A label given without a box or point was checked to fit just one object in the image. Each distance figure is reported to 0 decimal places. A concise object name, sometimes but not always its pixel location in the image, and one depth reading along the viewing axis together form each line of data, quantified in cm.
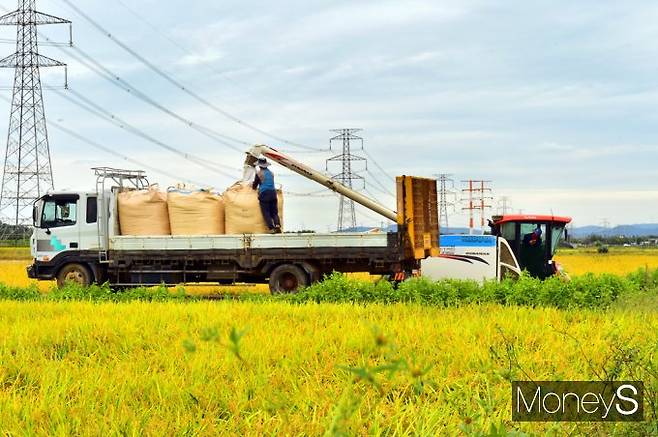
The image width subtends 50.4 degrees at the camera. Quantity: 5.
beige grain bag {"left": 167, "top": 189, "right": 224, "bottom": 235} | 1691
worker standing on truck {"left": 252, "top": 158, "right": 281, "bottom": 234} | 1641
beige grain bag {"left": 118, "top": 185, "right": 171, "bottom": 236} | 1738
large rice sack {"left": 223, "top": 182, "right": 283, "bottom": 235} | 1659
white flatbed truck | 1598
